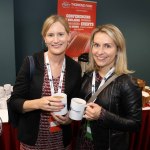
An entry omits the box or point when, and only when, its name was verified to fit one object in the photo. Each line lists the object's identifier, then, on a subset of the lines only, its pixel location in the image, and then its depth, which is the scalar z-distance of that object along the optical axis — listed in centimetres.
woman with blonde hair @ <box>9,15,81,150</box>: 129
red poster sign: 355
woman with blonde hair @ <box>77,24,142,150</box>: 127
